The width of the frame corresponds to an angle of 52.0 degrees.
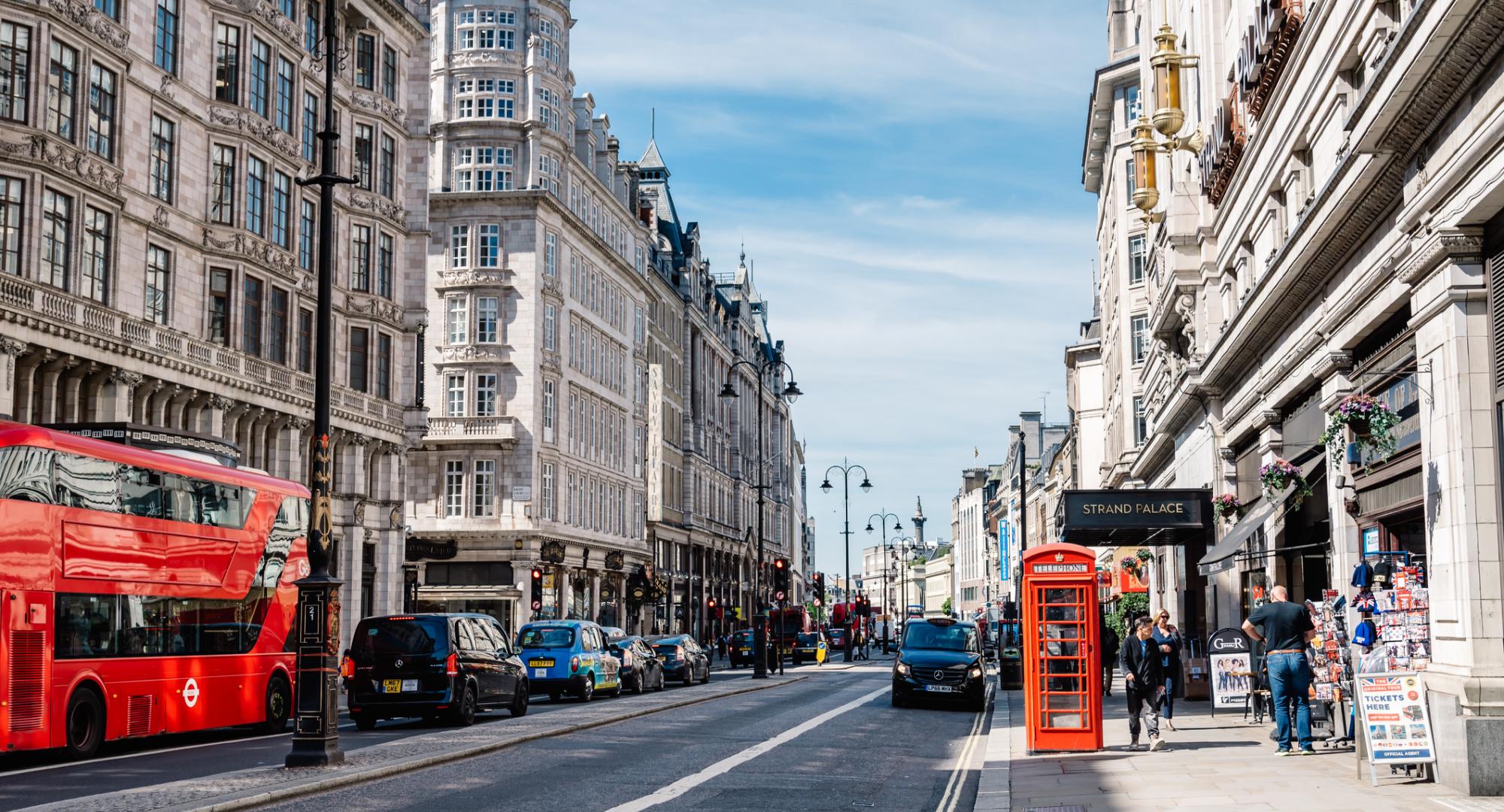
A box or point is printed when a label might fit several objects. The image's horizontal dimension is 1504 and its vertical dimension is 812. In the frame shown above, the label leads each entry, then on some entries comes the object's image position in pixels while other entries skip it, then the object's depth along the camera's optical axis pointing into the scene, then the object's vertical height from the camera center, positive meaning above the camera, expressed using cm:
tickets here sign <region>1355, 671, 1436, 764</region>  1349 -134
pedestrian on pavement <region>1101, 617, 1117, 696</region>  2862 -160
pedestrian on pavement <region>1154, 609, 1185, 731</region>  1981 -110
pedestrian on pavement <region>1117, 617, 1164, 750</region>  1856 -133
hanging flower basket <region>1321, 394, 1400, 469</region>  1577 +156
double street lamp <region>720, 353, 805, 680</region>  4772 -202
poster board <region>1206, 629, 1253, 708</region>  2205 -142
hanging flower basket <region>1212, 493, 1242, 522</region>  2673 +109
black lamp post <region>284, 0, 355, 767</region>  1620 -48
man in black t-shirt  1672 -86
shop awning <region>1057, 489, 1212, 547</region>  2761 +105
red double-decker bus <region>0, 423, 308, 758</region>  1764 -25
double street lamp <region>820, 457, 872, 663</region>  7662 +409
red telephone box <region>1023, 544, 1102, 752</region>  1892 -99
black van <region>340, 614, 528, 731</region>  2411 -154
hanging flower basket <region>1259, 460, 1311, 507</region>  2056 +123
